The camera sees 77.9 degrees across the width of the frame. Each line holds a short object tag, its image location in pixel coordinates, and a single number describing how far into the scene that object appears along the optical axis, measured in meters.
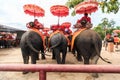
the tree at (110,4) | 2.93
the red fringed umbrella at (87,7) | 2.40
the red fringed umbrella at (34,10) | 2.62
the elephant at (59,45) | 2.24
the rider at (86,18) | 2.42
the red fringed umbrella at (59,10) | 2.56
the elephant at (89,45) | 2.03
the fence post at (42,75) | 0.65
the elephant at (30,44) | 2.16
